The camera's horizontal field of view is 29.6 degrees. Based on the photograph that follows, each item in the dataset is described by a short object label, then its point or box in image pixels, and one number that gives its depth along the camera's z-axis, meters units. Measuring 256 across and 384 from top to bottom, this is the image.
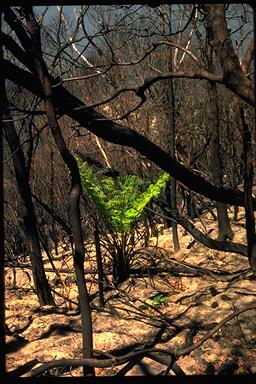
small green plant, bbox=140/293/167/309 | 5.54
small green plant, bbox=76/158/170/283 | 6.45
